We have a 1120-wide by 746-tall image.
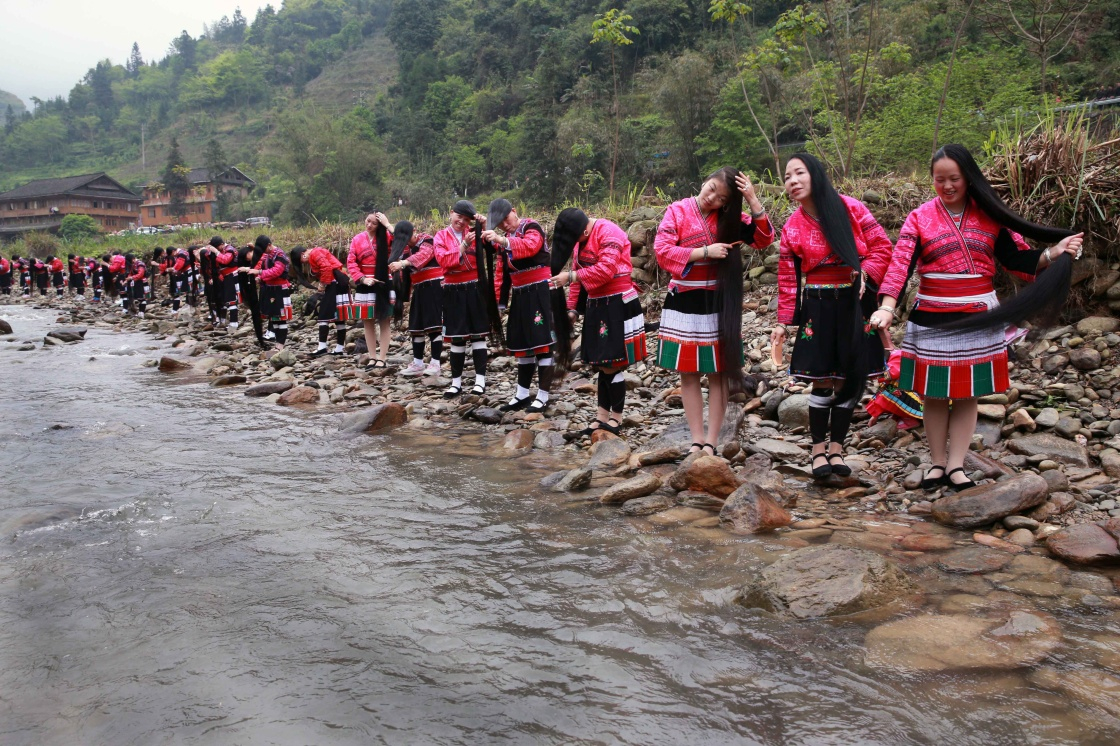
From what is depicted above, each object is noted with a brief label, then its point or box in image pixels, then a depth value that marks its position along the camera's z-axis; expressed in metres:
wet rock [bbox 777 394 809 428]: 6.25
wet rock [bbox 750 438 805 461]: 5.59
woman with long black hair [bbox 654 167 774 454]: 4.96
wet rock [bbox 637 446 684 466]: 5.62
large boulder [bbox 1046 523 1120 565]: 3.54
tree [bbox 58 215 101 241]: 55.66
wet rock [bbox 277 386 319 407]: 8.84
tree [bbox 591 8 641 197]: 13.60
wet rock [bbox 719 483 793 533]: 4.26
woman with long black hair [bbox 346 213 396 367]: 10.12
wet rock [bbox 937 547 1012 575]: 3.62
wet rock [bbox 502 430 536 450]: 6.57
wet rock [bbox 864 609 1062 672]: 2.82
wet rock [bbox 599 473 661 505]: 4.84
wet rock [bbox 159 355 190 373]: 11.91
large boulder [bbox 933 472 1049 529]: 4.12
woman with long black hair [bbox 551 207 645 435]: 6.31
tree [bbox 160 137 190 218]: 62.44
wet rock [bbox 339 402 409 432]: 7.32
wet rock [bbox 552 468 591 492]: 5.19
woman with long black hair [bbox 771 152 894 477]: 4.53
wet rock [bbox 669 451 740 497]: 4.82
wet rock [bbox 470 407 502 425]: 7.54
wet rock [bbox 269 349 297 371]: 11.45
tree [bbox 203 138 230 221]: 61.88
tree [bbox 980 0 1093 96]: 14.82
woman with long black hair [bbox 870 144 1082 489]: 4.24
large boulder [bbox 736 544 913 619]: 3.24
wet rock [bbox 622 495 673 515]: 4.67
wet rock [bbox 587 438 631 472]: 5.68
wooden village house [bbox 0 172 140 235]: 59.06
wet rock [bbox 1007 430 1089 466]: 4.81
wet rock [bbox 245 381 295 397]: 9.47
